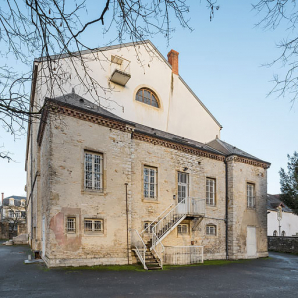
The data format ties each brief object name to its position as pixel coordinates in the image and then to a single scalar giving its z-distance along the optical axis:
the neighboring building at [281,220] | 34.41
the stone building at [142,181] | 13.09
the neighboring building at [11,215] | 39.31
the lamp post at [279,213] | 33.75
